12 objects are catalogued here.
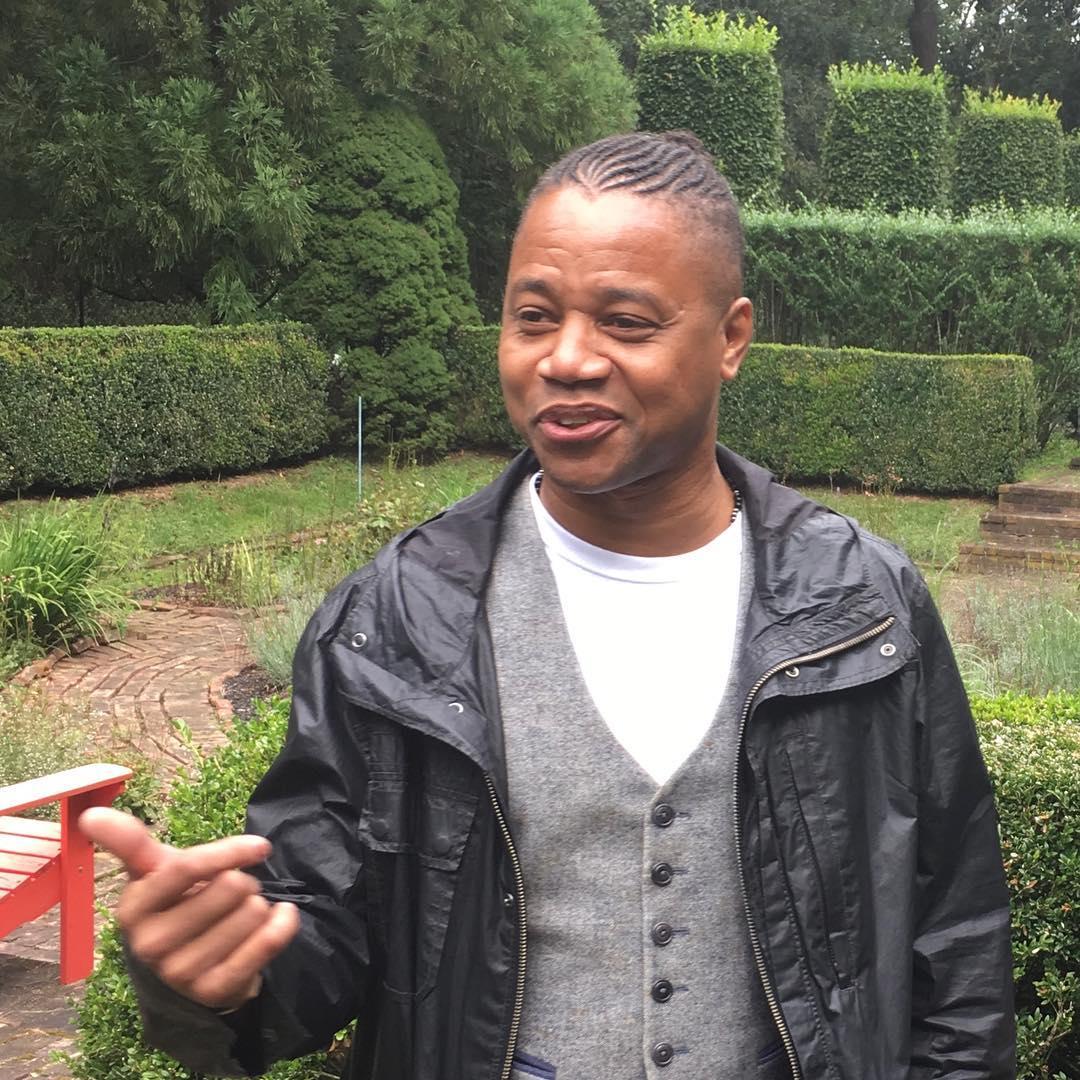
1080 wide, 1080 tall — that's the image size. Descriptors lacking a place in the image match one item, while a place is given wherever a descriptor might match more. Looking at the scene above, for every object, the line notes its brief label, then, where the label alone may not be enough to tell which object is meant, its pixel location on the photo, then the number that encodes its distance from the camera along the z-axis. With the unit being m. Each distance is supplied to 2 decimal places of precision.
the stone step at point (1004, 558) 12.88
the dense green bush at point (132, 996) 2.92
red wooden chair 4.04
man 1.54
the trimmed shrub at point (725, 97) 21.89
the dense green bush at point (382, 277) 17.67
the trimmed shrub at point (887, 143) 23.36
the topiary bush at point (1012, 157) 24.09
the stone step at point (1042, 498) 14.65
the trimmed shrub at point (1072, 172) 28.98
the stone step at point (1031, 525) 14.09
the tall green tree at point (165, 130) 15.55
